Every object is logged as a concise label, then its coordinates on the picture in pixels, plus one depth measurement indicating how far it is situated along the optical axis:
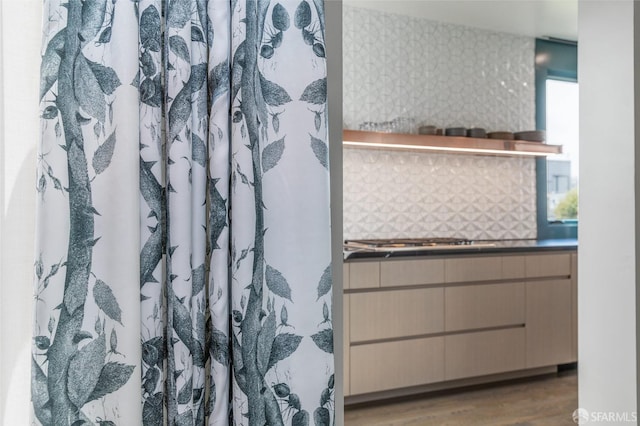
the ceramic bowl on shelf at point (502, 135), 3.96
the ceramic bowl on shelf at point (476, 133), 3.87
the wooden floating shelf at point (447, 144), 3.41
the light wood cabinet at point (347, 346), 2.94
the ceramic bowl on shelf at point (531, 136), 4.04
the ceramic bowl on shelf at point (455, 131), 3.79
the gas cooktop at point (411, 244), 3.21
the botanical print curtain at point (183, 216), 0.93
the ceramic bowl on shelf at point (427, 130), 3.75
